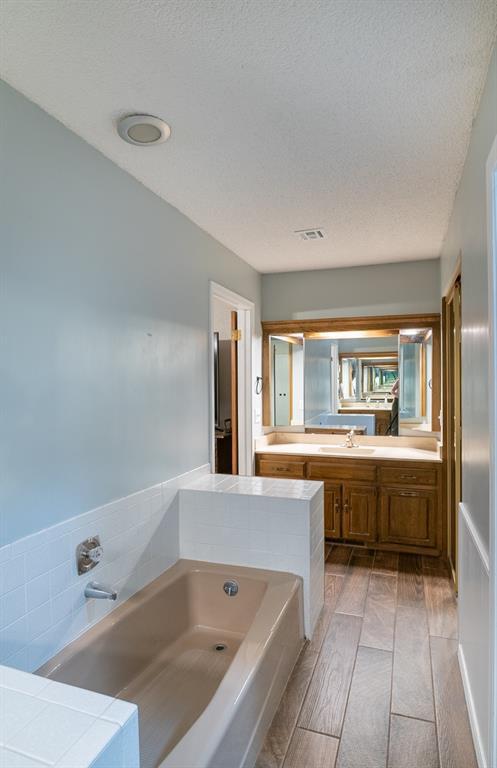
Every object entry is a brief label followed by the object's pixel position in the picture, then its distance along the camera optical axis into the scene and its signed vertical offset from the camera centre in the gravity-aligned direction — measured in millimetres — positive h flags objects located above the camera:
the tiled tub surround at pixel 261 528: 2402 -810
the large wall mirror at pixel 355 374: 3936 +111
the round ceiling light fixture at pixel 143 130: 1744 +1058
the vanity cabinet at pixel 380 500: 3461 -932
